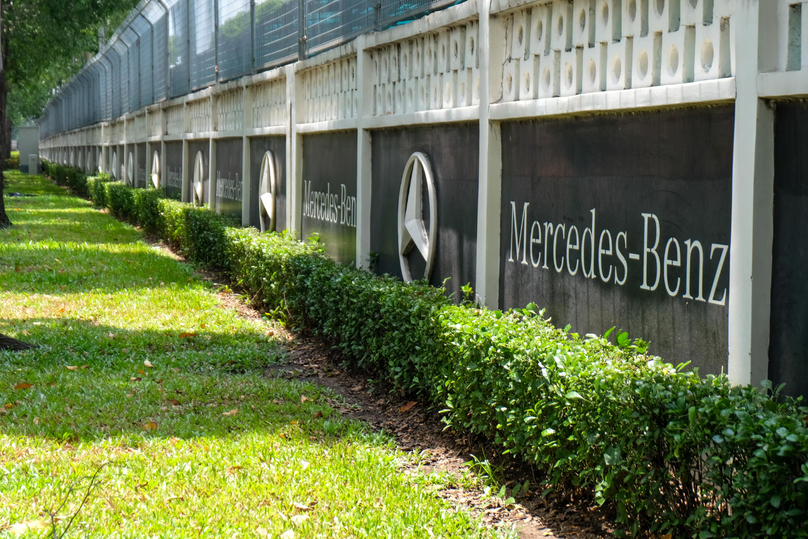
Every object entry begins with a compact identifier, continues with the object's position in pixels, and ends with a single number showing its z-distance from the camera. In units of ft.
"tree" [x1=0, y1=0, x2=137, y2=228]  96.89
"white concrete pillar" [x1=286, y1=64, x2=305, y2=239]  34.51
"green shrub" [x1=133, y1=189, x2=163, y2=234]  60.49
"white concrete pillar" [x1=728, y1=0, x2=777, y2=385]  11.25
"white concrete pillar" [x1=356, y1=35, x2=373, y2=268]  27.22
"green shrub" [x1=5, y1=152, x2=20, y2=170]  197.14
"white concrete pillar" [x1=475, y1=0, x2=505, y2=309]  19.11
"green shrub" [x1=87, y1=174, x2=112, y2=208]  85.81
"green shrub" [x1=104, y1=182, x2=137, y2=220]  70.03
